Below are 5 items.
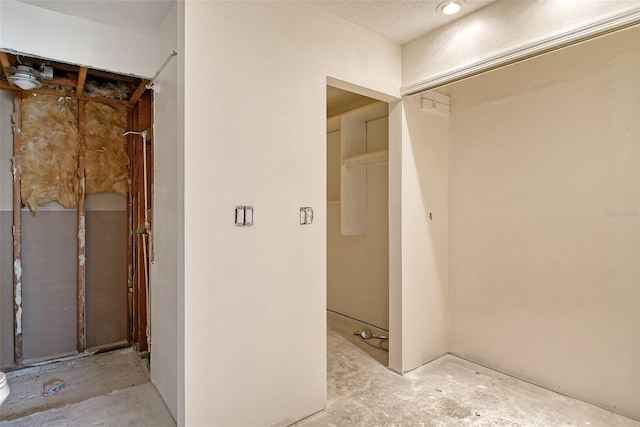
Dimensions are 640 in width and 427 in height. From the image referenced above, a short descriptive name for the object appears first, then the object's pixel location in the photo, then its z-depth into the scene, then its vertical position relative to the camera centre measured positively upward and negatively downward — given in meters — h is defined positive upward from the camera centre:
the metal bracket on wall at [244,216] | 1.93 +0.00
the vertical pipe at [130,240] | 3.33 -0.23
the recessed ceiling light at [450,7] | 2.22 +1.41
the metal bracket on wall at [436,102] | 3.01 +1.04
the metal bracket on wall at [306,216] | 2.21 +0.00
